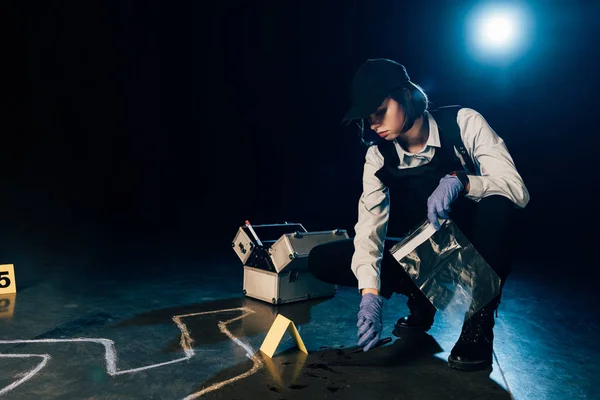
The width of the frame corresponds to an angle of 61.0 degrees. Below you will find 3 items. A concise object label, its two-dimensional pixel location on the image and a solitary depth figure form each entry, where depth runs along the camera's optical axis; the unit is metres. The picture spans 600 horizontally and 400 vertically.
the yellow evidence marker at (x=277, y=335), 2.26
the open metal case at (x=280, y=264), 3.08
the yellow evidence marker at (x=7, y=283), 3.26
